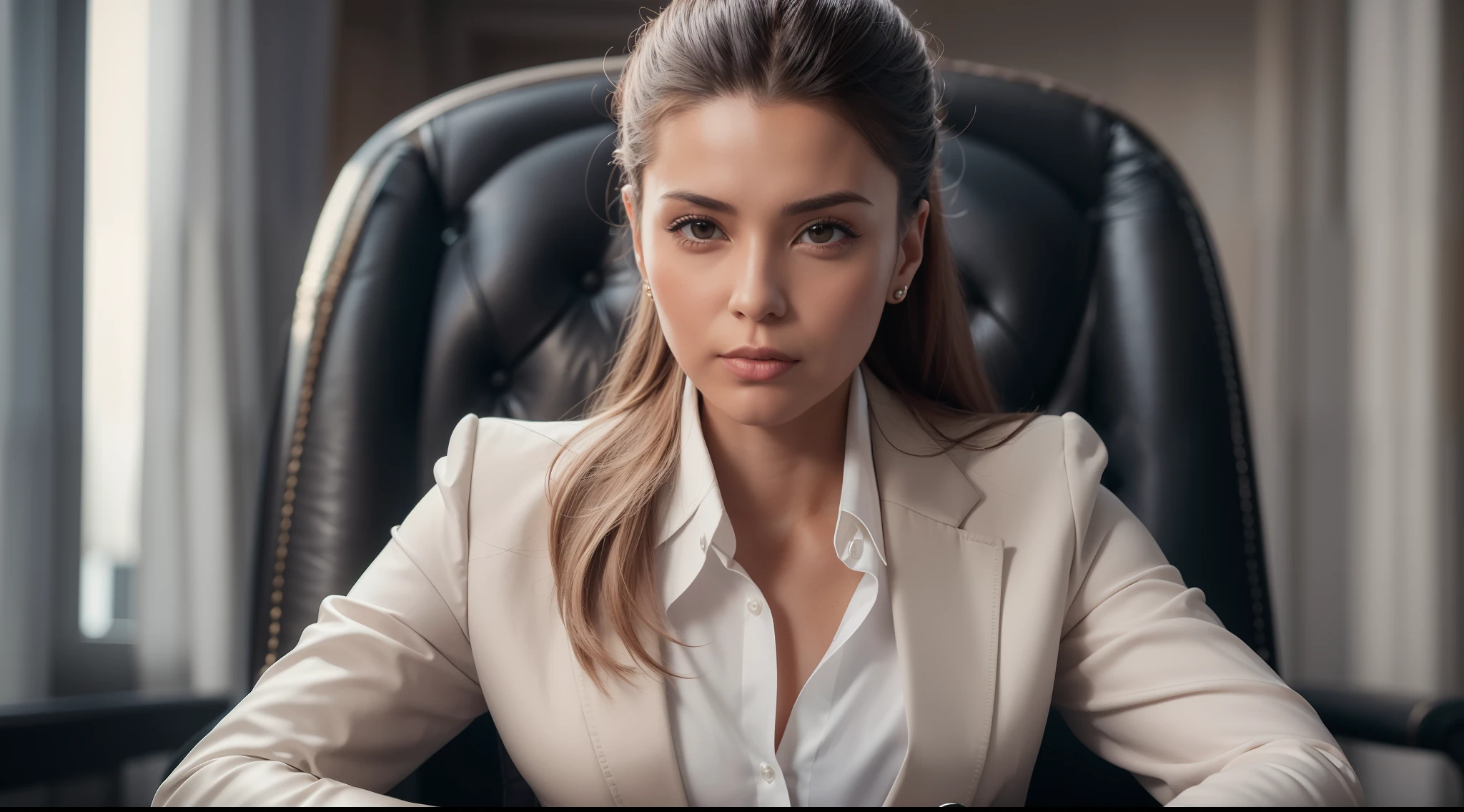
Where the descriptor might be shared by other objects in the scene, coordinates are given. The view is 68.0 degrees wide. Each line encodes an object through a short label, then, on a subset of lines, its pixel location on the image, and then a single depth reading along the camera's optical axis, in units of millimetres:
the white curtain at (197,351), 1849
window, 1825
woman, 854
